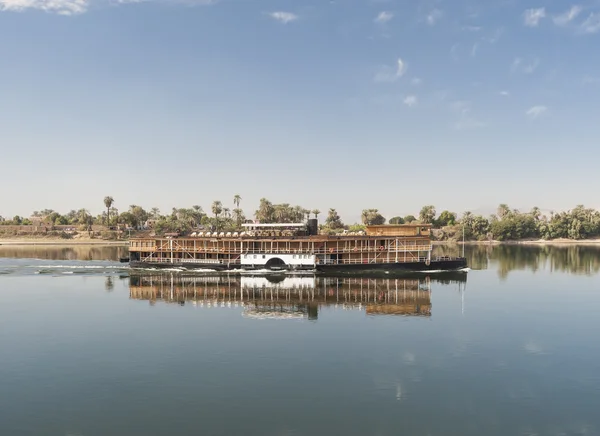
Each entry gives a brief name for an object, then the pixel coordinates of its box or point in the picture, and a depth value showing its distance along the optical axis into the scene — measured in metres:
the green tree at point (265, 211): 177.75
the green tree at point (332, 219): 195.75
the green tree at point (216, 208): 190.16
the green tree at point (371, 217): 193.71
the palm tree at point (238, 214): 195.75
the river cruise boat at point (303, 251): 75.62
